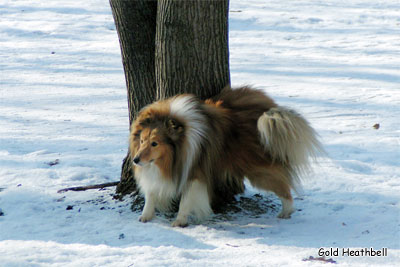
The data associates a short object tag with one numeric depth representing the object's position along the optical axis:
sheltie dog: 9.43
